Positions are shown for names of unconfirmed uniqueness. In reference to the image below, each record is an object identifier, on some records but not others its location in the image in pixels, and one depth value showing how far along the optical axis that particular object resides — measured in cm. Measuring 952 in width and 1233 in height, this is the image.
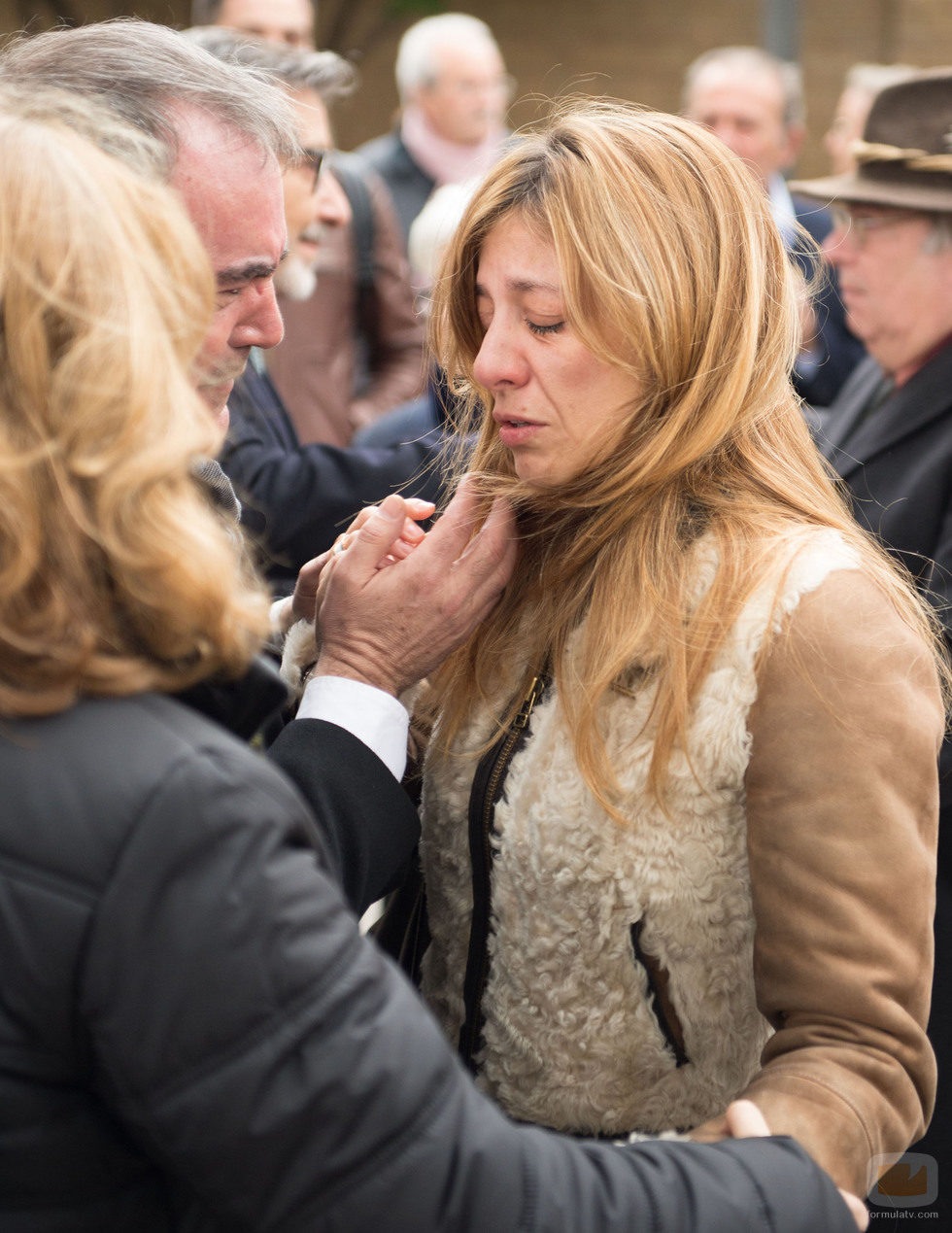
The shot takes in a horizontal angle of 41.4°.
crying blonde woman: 147
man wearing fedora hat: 271
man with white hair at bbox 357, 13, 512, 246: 577
